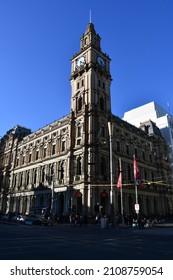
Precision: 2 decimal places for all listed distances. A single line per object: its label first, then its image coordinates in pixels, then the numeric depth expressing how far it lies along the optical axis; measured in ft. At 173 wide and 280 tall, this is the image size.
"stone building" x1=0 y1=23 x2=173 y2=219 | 144.05
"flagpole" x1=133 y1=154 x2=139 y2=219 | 104.94
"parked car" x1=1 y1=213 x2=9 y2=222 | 152.76
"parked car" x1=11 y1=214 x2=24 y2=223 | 136.56
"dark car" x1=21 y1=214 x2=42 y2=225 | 118.87
